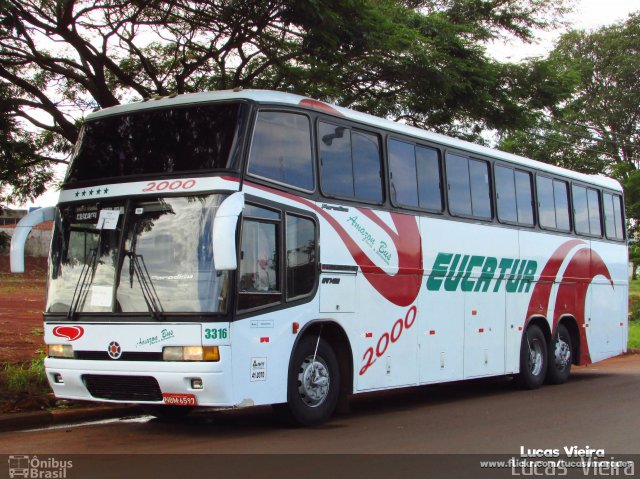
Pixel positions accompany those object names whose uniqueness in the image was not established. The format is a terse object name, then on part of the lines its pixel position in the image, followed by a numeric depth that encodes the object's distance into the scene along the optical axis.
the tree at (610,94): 43.47
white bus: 8.77
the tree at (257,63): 12.63
